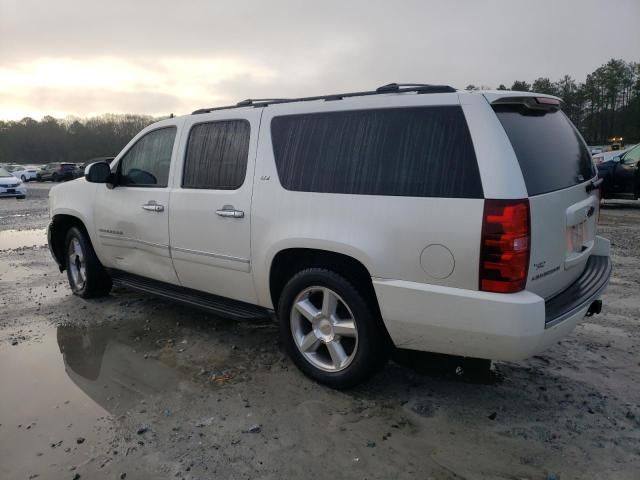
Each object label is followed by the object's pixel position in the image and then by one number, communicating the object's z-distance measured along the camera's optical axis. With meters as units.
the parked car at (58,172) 37.56
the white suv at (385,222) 2.64
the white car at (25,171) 38.16
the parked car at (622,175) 12.28
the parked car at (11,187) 20.89
